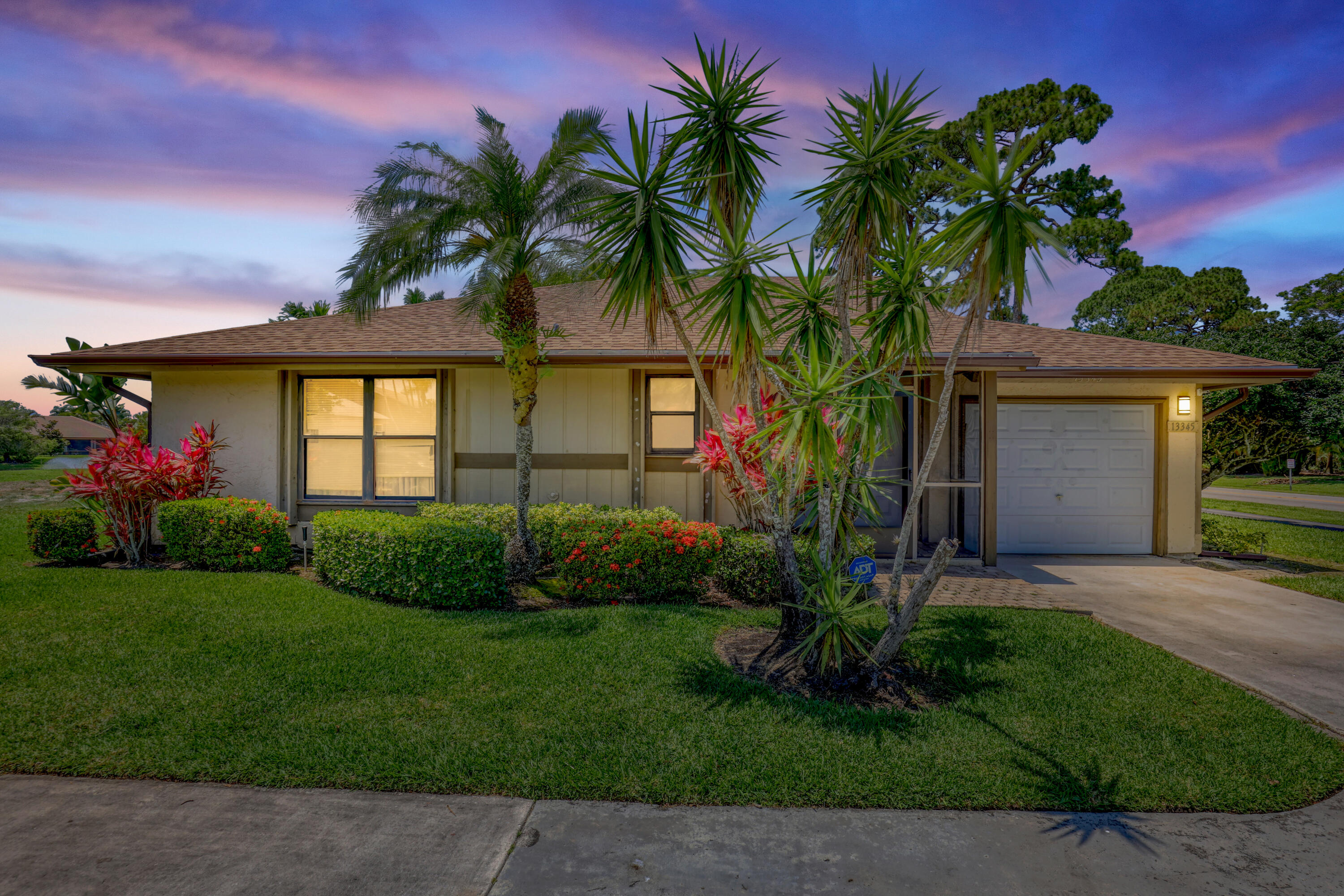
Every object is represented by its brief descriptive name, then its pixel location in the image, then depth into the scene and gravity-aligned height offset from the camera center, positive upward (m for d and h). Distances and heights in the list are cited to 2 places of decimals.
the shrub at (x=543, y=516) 7.78 -0.88
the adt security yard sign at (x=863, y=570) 5.55 -1.06
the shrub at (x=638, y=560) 6.78 -1.21
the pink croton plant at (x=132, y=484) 8.35 -0.56
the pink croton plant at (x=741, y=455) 6.57 -0.07
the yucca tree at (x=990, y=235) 3.99 +1.43
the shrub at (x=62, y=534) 8.48 -1.24
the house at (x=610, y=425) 9.39 +0.38
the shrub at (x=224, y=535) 8.12 -1.19
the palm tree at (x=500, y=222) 7.65 +2.84
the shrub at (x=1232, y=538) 10.70 -1.43
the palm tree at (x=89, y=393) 10.33 +0.85
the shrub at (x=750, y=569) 6.82 -1.32
